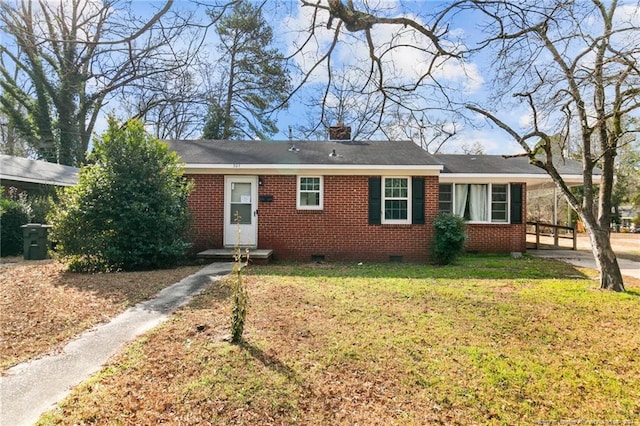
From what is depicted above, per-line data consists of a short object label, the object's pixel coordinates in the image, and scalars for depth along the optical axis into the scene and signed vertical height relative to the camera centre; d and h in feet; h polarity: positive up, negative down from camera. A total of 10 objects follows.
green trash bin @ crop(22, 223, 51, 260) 32.27 -2.50
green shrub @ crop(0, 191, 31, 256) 34.88 -1.09
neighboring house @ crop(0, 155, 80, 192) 40.55 +5.26
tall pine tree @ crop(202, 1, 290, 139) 28.93 +19.84
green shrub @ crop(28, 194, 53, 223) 37.63 +0.87
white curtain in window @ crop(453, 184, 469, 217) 39.70 +2.58
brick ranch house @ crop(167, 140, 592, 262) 34.06 +1.18
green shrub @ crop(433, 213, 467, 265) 31.40 -1.65
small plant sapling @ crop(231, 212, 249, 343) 12.55 -3.54
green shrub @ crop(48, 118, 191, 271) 25.80 +0.61
